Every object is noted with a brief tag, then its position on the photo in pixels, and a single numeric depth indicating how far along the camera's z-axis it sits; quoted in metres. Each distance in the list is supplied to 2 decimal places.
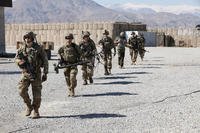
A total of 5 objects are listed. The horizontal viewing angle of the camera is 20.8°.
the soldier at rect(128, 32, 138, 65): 25.48
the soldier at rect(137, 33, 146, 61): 26.15
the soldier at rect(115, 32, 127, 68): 22.25
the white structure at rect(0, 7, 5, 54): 32.66
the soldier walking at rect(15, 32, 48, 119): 10.62
